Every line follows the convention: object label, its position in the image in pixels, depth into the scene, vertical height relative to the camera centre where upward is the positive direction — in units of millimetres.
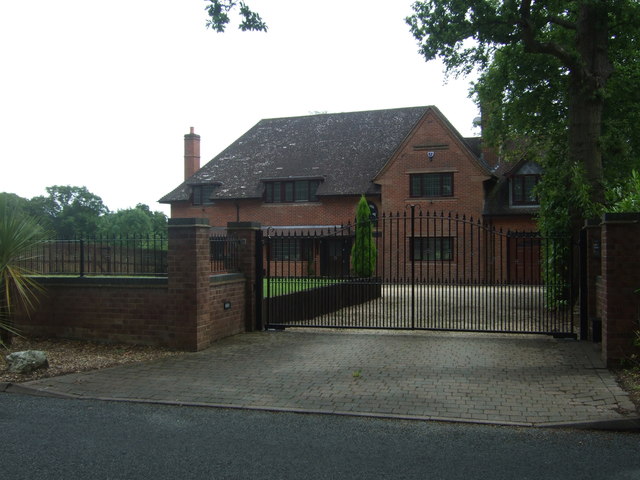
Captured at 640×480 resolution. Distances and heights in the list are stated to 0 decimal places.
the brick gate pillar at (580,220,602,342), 10375 -450
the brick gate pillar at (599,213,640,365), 8336 -455
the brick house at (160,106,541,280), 31375 +4365
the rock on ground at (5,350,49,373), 8305 -1526
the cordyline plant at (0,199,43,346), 9570 -8
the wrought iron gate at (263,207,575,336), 12312 -1365
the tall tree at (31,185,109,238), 71500 +5589
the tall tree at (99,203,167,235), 75500 +3936
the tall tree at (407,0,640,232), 14148 +5285
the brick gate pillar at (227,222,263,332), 12203 -289
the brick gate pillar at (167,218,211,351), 10016 -469
